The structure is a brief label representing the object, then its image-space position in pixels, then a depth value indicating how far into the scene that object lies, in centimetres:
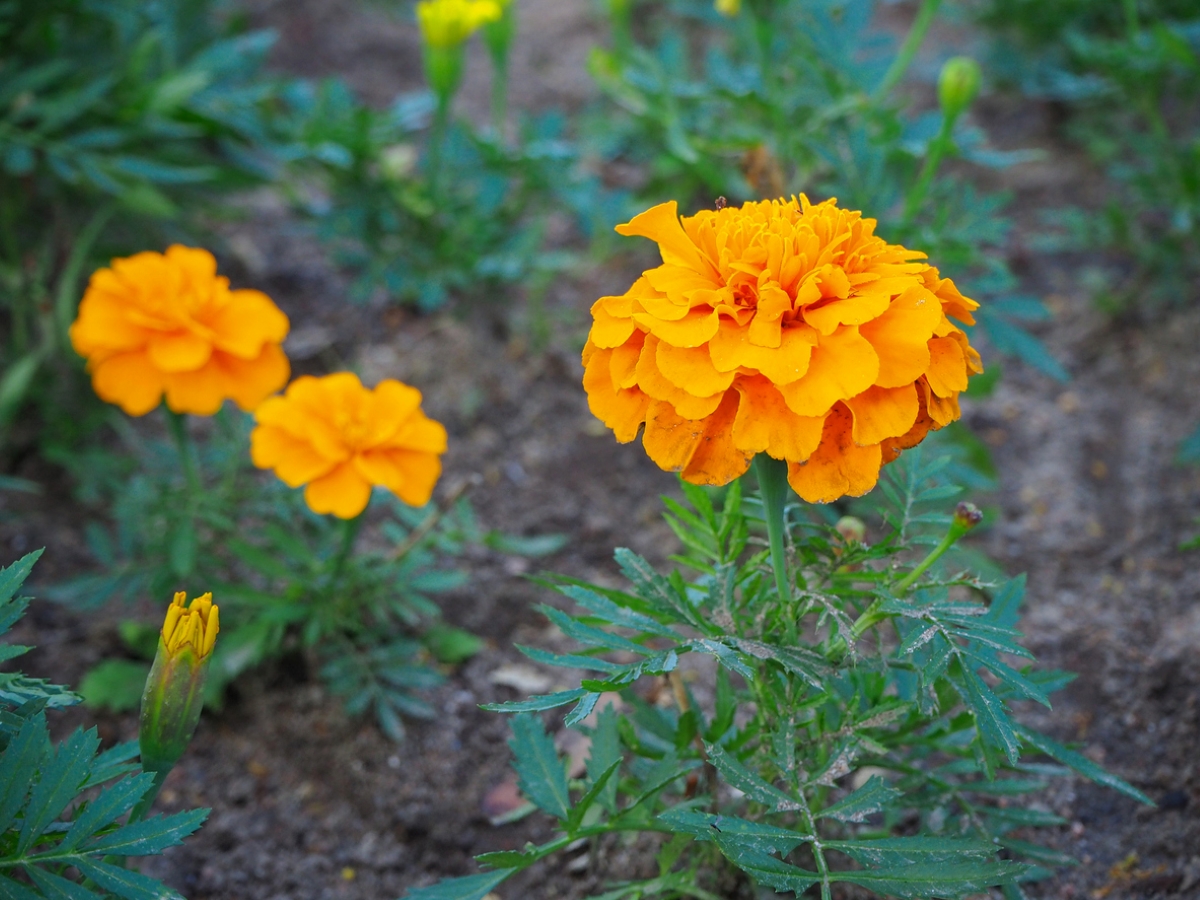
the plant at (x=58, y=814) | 52
